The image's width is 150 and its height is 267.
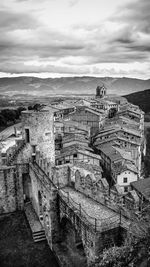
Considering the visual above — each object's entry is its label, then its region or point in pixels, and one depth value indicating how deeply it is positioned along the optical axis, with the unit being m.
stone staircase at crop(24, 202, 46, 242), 21.46
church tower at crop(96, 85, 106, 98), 105.25
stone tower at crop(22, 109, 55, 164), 24.10
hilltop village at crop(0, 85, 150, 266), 14.23
